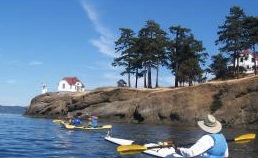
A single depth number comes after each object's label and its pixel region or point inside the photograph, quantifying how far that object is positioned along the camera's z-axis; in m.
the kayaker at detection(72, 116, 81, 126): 49.79
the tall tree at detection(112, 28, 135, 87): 95.94
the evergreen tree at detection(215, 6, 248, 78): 81.88
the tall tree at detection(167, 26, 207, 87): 88.91
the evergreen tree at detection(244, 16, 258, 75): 78.87
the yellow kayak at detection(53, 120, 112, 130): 46.68
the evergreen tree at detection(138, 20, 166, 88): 89.31
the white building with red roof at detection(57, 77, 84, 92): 132.25
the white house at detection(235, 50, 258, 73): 119.45
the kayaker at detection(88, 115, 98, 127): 47.59
